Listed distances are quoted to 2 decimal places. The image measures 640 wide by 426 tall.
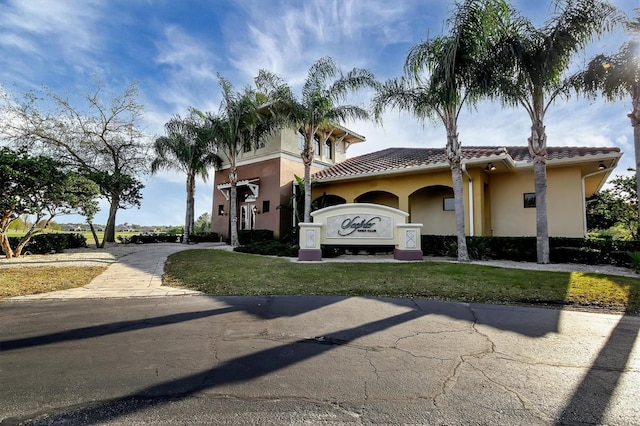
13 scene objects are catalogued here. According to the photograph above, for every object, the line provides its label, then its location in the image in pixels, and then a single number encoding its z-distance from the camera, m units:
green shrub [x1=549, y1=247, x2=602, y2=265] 10.25
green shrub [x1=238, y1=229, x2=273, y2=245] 18.16
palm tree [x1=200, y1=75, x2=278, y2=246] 16.47
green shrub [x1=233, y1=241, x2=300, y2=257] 13.83
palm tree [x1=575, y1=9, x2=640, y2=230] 10.01
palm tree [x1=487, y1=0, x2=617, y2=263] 9.80
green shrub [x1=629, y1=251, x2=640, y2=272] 8.70
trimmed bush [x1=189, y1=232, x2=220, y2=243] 22.14
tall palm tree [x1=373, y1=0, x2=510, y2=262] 10.17
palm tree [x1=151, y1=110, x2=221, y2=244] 19.83
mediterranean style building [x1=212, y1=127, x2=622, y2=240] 13.47
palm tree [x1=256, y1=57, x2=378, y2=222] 14.46
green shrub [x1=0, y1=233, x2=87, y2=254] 14.49
